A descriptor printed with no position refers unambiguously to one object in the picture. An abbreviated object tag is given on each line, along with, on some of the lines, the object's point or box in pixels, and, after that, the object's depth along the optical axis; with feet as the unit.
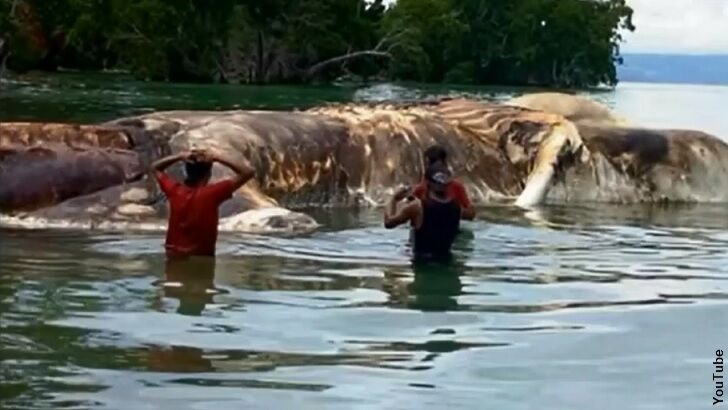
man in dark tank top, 39.81
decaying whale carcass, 46.11
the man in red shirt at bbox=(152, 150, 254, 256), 39.63
